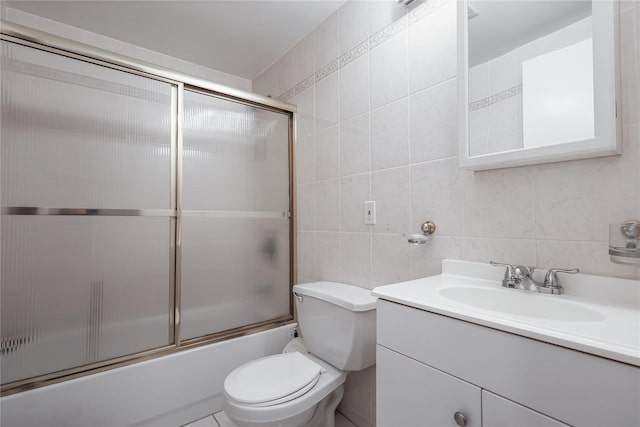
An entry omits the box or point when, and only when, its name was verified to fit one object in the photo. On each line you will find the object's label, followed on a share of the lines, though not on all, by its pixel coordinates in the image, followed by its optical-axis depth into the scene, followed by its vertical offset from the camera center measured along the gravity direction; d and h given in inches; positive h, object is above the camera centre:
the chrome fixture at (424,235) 44.8 -2.6
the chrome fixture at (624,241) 27.6 -2.1
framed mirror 29.9 +16.6
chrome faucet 33.0 -7.3
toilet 42.0 -26.0
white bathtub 46.2 -31.6
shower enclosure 46.4 +1.3
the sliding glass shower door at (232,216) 62.0 +0.5
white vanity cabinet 19.0 -12.8
